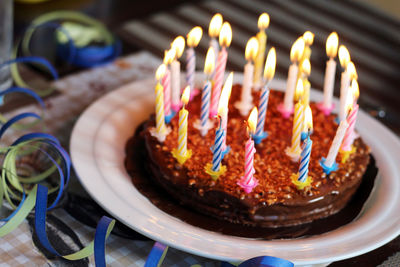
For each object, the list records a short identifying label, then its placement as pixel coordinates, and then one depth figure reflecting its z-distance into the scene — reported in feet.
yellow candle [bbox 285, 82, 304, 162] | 2.76
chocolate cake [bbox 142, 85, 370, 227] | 2.65
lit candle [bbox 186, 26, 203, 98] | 2.89
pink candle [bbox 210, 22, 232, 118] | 2.88
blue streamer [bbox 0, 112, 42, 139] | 2.82
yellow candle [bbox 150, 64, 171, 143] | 2.73
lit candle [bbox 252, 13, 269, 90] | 3.09
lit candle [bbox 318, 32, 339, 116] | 2.93
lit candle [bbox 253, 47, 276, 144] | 2.76
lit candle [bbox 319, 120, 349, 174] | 2.66
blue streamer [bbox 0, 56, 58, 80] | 3.05
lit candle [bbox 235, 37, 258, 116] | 2.87
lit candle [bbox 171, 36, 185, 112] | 2.80
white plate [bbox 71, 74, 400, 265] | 2.52
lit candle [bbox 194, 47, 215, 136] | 2.78
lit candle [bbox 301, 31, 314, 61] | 2.95
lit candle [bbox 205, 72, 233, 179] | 2.60
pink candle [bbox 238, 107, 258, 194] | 2.58
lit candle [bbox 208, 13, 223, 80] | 2.95
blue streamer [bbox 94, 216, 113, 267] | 2.48
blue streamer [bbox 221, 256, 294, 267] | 2.43
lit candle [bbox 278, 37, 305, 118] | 2.88
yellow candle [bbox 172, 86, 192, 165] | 2.65
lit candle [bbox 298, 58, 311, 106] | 2.85
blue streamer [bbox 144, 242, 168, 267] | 2.46
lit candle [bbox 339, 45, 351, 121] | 2.87
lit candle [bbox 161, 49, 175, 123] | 2.85
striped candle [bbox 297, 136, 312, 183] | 2.59
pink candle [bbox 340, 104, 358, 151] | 2.74
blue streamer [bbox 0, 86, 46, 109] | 2.89
